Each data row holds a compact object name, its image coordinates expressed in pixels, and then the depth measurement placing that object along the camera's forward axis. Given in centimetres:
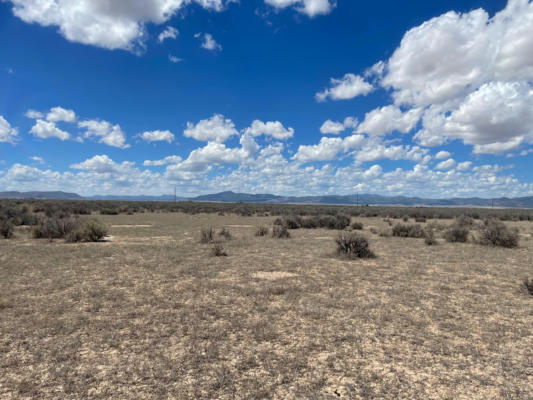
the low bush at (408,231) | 2158
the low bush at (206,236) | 1770
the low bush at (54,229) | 1820
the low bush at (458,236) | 1903
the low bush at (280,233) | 2048
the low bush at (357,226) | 2698
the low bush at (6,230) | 1792
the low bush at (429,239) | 1798
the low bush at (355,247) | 1418
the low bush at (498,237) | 1695
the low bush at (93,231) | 1752
